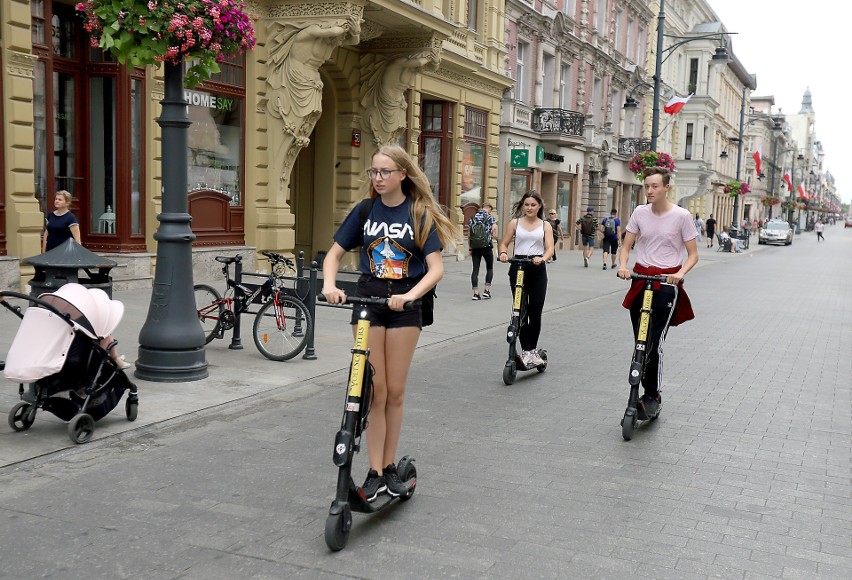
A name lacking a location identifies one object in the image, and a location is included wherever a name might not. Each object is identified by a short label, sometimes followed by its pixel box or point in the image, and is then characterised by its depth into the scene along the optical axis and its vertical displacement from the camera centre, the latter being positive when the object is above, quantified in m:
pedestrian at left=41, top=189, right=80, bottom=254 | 10.78 -0.29
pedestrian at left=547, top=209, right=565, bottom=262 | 24.23 -0.37
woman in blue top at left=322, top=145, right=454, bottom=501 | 4.34 -0.26
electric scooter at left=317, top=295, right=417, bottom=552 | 3.99 -1.05
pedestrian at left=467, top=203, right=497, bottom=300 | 15.65 -0.52
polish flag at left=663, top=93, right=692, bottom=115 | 31.38 +3.97
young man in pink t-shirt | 6.48 -0.30
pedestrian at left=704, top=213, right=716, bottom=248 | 46.76 -0.50
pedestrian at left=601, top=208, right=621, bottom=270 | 25.94 -0.59
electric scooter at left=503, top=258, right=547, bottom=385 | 8.15 -1.08
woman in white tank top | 8.54 -0.40
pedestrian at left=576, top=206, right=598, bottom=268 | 25.94 -0.52
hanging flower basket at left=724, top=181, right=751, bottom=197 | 52.72 +1.83
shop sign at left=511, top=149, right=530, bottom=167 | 27.95 +1.73
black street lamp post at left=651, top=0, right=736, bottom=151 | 25.94 +4.07
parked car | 55.53 -0.91
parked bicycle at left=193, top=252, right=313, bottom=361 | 8.83 -1.10
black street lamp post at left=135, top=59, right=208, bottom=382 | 7.53 -0.65
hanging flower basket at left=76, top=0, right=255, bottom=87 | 6.88 +1.38
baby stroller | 5.40 -0.99
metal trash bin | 6.14 -0.45
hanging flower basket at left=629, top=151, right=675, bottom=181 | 28.14 +1.79
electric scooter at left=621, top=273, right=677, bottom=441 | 6.35 -0.94
